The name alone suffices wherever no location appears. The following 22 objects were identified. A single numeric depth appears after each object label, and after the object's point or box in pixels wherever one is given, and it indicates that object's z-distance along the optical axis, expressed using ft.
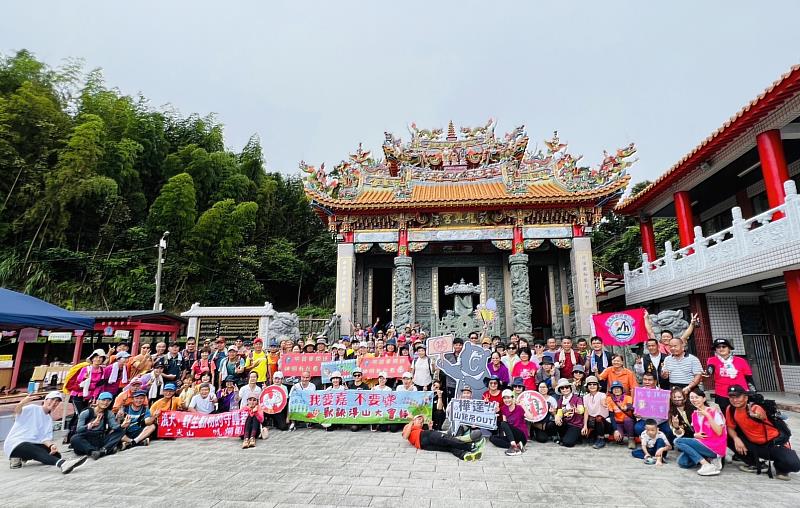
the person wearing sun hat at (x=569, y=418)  18.03
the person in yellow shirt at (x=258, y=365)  24.34
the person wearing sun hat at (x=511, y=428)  17.34
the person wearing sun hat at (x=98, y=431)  17.06
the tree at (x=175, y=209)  62.60
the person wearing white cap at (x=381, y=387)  21.63
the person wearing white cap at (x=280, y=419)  21.96
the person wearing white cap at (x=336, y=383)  22.32
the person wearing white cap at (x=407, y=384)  21.54
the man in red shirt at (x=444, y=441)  16.02
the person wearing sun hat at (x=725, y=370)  16.21
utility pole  50.34
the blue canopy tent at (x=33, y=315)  22.21
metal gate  31.73
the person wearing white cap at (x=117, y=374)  21.35
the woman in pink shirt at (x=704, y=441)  14.06
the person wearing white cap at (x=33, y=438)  15.89
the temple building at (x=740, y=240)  24.69
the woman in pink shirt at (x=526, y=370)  20.36
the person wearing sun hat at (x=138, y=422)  18.72
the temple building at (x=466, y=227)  42.16
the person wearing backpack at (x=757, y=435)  13.35
